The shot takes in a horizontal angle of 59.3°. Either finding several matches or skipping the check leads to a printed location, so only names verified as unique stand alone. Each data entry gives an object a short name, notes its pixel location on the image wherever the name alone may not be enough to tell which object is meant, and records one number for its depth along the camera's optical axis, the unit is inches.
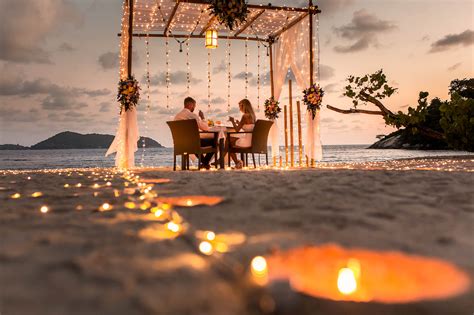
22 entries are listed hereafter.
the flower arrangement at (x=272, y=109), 375.2
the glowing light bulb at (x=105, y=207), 57.8
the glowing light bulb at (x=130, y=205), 59.7
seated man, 260.2
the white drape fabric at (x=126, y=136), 283.6
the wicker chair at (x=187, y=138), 258.7
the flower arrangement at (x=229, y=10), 271.1
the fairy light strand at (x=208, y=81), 346.1
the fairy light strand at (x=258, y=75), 376.8
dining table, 271.3
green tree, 375.6
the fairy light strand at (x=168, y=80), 339.6
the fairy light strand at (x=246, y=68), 364.8
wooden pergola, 303.1
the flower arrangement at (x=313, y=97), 332.8
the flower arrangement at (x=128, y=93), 279.4
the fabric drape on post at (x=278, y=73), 373.4
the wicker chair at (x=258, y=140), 289.1
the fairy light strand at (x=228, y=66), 366.0
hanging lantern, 298.0
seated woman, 291.0
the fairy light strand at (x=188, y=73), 348.7
